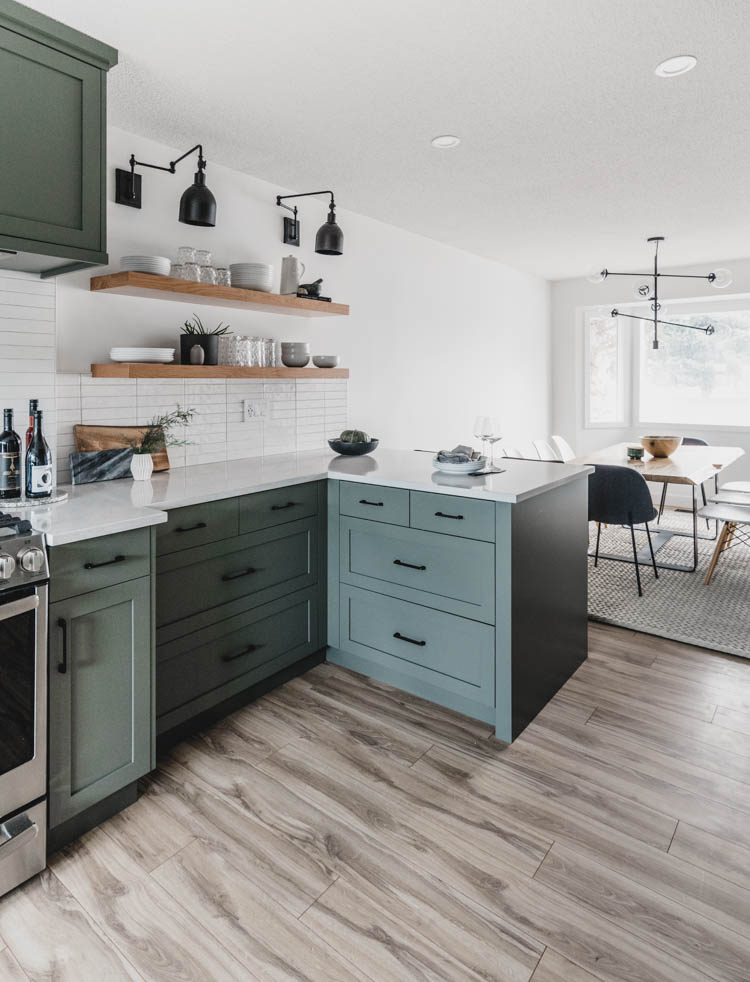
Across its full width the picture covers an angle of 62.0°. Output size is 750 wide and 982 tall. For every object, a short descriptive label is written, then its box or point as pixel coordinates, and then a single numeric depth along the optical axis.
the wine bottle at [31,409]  2.10
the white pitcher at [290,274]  3.20
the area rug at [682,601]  3.20
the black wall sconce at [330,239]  2.98
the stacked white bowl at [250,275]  2.89
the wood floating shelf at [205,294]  2.44
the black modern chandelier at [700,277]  4.33
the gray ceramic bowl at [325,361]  3.38
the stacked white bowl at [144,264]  2.45
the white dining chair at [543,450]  4.95
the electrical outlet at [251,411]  3.23
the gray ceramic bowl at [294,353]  3.18
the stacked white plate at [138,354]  2.50
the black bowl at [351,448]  3.17
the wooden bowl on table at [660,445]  4.55
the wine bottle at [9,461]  2.00
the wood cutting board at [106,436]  2.48
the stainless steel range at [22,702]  1.50
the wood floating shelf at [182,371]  2.46
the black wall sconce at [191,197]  2.54
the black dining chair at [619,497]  3.69
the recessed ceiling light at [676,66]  2.17
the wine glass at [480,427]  2.67
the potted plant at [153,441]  2.51
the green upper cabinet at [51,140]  1.87
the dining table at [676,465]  3.93
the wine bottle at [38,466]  2.03
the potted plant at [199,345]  2.75
